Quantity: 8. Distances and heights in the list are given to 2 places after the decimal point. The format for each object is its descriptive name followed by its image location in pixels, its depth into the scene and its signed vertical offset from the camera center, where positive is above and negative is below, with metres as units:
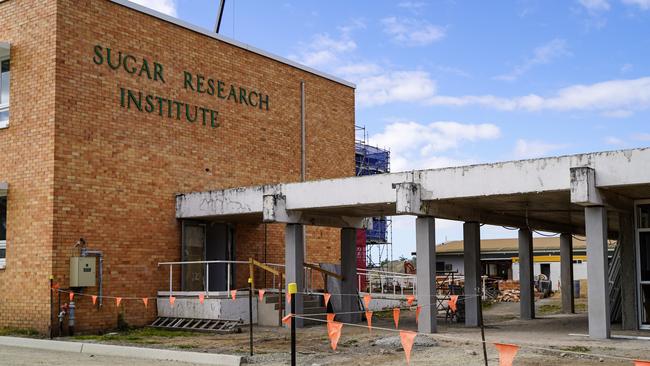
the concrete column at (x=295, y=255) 19.05 -0.30
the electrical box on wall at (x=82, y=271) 17.73 -0.63
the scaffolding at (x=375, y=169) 41.59 +4.22
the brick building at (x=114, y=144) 18.05 +2.74
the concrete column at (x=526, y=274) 22.95 -1.04
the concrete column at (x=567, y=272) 25.84 -1.14
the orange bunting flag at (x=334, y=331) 11.98 -1.44
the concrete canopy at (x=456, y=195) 14.55 +1.07
